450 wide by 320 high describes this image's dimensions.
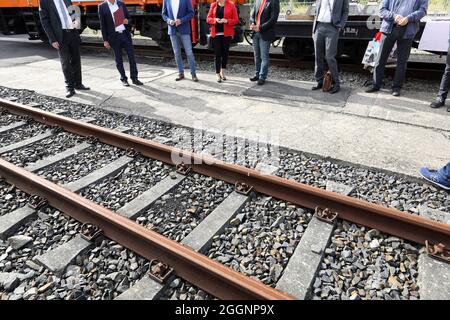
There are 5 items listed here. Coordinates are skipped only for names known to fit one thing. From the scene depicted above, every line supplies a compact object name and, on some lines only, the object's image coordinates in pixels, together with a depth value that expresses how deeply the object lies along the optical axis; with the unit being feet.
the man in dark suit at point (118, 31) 21.09
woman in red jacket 20.38
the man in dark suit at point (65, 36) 19.77
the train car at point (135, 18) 26.05
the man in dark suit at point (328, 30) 17.81
